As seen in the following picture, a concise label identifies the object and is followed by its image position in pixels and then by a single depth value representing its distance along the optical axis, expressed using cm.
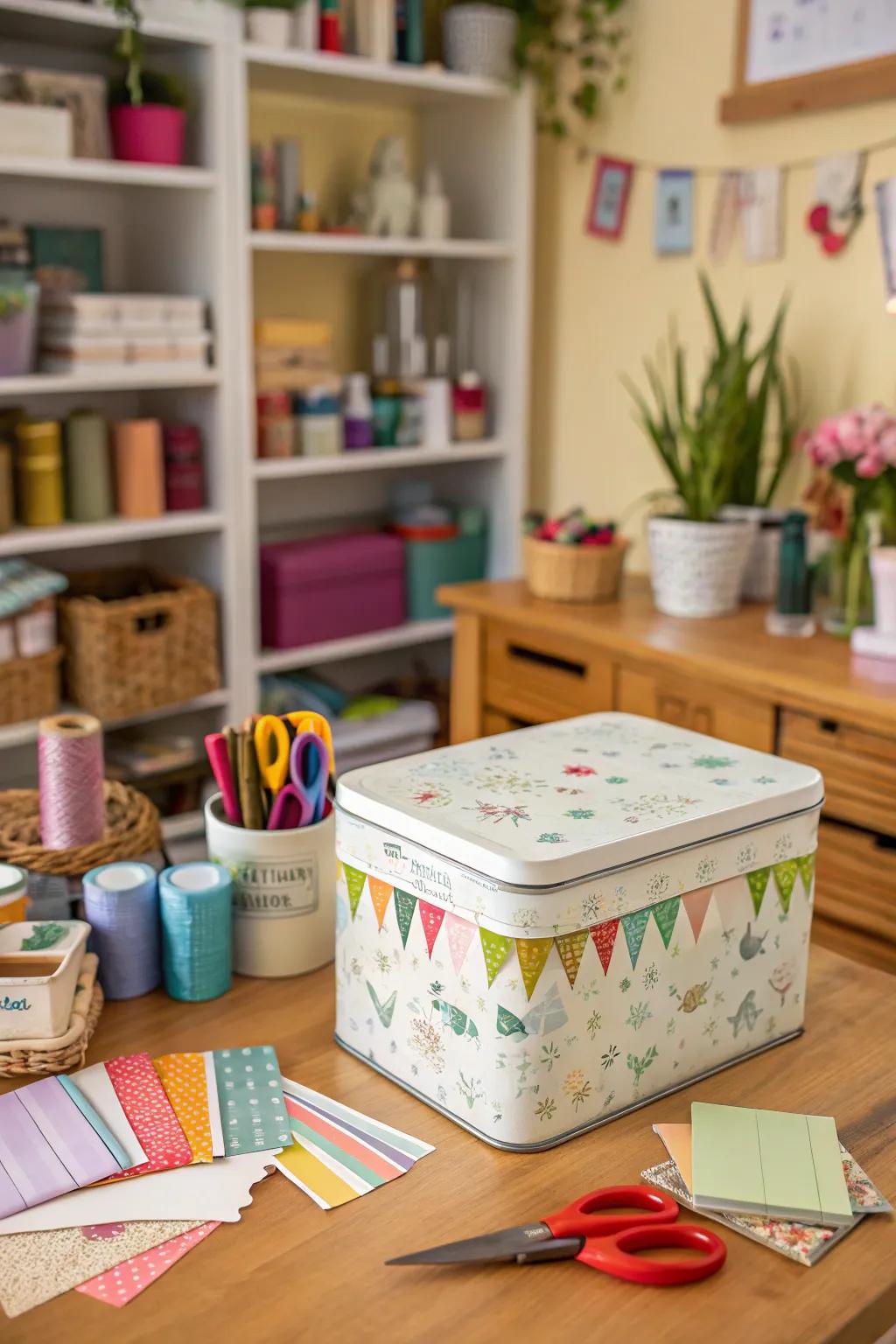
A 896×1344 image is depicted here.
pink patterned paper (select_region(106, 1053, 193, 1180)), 100
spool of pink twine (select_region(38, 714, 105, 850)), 132
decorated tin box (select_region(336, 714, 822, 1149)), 100
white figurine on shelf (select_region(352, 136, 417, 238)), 308
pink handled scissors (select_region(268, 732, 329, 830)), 127
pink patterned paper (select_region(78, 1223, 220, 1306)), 86
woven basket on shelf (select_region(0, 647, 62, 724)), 264
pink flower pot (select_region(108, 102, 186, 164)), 266
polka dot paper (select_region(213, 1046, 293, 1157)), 102
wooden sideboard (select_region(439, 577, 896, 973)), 206
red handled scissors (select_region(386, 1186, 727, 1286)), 87
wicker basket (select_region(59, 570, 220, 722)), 275
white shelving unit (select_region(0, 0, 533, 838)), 270
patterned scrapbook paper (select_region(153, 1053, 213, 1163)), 102
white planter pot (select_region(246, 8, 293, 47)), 274
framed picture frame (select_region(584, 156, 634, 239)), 311
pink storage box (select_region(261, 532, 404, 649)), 306
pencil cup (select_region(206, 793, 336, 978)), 127
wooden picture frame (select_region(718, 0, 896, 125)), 253
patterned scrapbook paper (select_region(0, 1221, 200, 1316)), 86
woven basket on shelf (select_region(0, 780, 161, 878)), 133
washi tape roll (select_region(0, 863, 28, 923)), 122
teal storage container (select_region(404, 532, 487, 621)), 330
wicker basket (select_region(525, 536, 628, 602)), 265
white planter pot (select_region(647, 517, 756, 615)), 253
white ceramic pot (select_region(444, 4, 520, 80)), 307
